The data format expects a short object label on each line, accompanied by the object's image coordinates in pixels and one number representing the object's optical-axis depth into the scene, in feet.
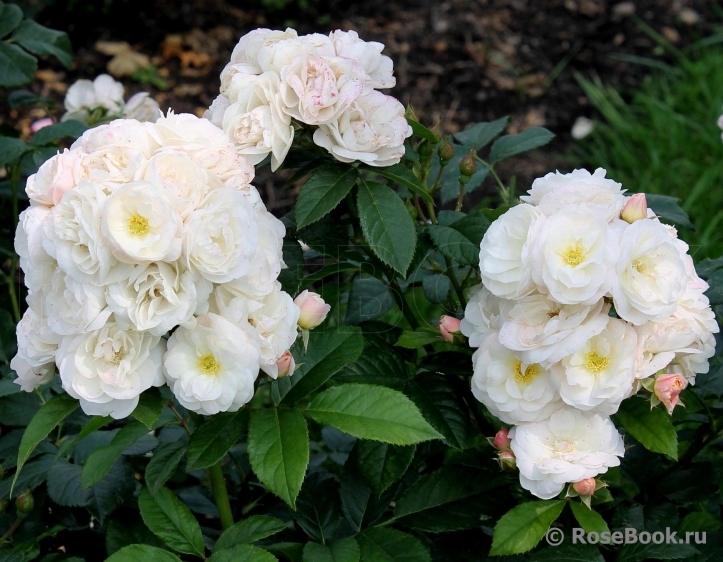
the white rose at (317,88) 3.99
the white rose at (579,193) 3.80
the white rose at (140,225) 3.33
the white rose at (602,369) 3.66
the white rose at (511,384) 3.81
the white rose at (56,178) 3.57
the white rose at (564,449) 3.78
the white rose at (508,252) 3.70
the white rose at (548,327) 3.60
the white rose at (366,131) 4.09
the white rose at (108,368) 3.51
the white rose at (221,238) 3.38
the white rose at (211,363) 3.55
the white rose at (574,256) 3.49
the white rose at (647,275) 3.54
